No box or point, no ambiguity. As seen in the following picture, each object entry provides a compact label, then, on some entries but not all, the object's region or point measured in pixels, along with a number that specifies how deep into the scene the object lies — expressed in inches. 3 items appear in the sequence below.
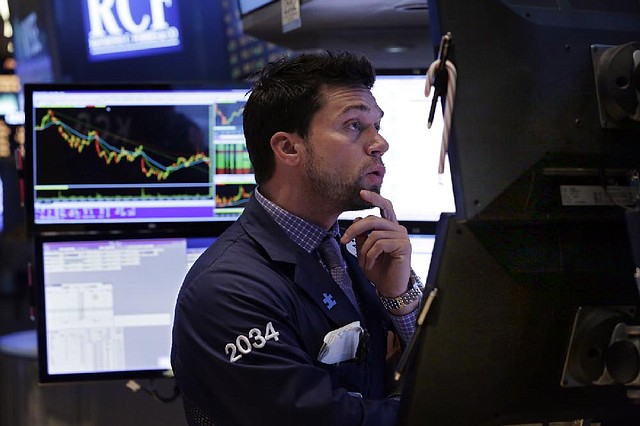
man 59.1
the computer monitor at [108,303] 101.6
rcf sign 161.3
